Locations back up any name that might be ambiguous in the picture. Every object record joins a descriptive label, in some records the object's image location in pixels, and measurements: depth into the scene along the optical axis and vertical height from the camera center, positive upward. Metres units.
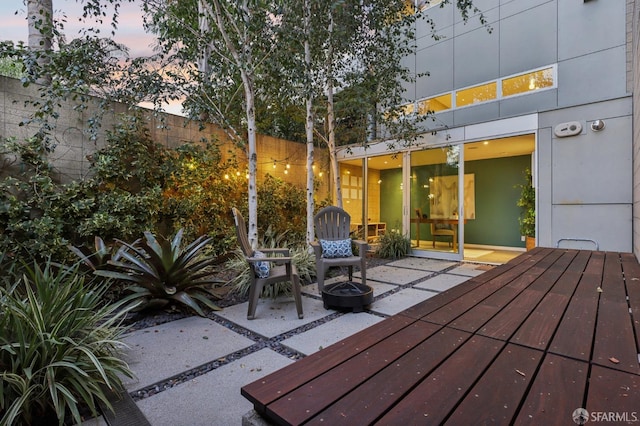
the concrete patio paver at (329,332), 2.32 -1.03
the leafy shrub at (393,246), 6.46 -0.79
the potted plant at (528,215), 6.18 -0.12
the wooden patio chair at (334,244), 3.71 -0.44
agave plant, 2.88 -0.61
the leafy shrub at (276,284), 3.62 -0.81
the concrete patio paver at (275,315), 2.70 -1.04
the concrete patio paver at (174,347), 1.96 -1.04
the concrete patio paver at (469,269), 4.95 -1.03
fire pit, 3.01 -0.86
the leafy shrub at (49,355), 1.40 -0.73
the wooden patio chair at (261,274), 2.88 -0.63
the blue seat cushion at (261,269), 2.94 -0.58
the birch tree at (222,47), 3.83 +2.27
